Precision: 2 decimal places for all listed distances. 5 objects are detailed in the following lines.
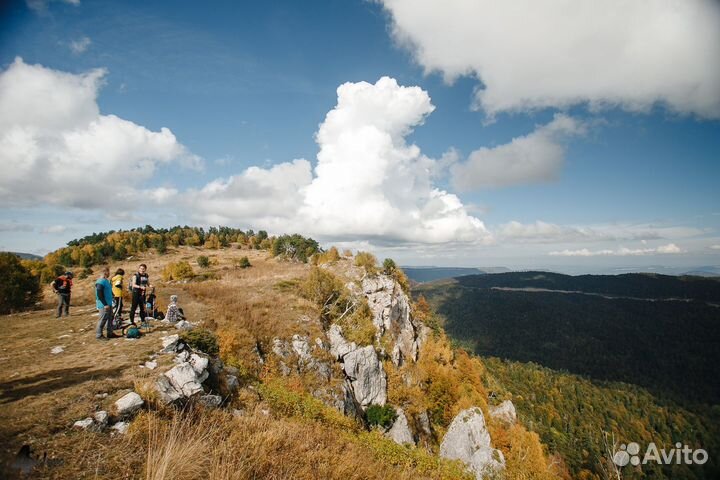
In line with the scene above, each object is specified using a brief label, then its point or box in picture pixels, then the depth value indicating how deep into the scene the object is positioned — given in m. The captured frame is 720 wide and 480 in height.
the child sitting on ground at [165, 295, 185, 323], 17.34
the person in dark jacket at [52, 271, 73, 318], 17.30
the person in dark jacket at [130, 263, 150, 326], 15.27
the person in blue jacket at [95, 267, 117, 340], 12.84
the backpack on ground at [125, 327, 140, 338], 13.75
